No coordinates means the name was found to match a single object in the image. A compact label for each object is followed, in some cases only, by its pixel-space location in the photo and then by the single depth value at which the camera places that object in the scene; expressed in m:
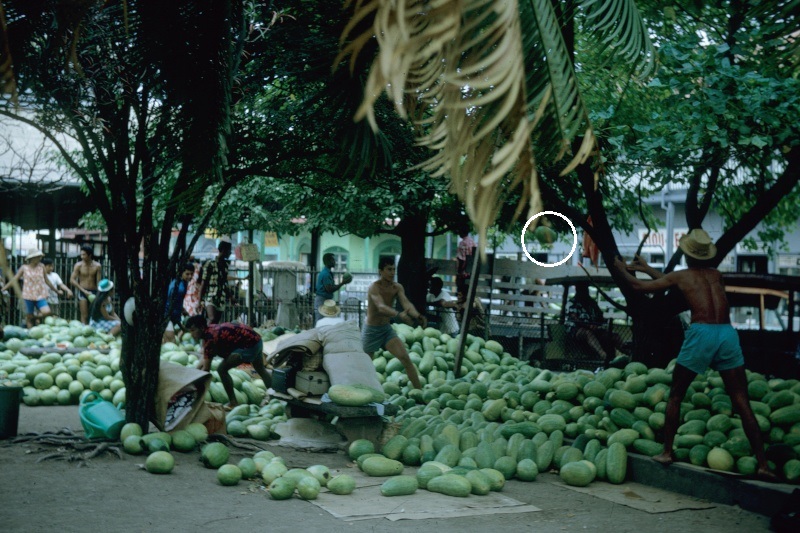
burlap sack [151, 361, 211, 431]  7.25
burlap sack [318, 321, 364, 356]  8.05
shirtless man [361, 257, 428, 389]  10.20
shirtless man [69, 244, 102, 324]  16.95
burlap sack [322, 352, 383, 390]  7.77
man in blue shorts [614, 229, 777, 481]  6.34
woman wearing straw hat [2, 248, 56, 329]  16.00
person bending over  9.03
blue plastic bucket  7.04
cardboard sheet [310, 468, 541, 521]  5.68
